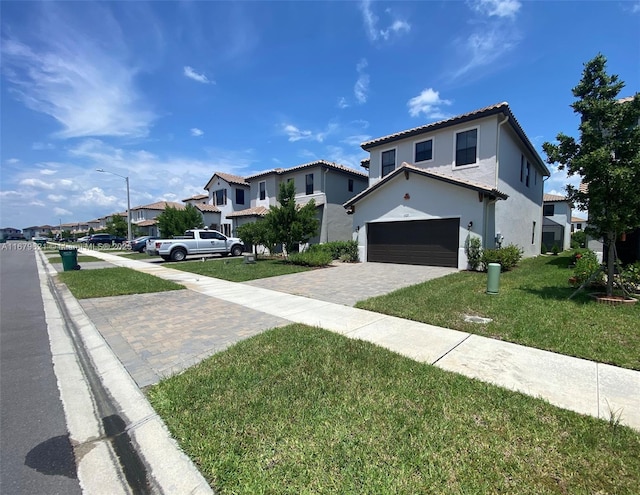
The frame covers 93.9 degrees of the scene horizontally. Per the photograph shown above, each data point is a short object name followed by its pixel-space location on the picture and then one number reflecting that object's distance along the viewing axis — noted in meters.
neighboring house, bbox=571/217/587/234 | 42.97
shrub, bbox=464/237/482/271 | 13.27
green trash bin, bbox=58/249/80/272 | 14.75
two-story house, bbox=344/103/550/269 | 13.89
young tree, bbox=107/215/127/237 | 49.62
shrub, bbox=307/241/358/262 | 17.67
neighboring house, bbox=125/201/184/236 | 50.40
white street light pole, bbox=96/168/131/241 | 30.70
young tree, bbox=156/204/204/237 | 26.64
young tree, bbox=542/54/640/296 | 6.72
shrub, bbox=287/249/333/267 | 15.52
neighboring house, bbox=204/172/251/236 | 29.59
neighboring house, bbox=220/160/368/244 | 21.86
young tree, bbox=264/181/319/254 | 16.42
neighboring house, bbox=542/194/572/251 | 31.23
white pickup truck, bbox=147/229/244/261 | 19.70
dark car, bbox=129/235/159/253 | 30.64
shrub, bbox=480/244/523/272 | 12.69
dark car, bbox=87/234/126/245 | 46.34
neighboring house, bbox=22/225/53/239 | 141.96
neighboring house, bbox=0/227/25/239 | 109.36
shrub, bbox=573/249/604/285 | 7.97
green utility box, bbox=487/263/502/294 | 8.22
